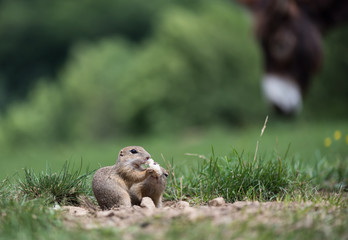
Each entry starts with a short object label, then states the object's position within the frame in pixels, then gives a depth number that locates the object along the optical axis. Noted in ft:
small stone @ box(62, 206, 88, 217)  27.91
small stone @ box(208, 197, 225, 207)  29.64
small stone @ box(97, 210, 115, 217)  26.66
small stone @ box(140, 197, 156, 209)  28.73
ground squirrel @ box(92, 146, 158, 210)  29.84
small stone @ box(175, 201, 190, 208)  30.47
